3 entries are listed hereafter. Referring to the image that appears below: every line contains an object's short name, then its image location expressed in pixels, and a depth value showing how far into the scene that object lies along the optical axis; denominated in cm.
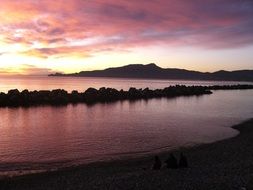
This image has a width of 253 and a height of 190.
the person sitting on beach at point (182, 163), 1133
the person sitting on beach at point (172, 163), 1129
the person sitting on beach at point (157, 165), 1143
